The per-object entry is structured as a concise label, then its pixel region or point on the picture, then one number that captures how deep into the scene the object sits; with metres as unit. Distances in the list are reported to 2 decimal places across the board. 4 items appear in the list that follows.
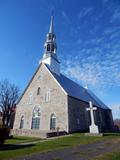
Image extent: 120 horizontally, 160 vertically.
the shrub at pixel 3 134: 9.51
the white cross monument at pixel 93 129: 16.29
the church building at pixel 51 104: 18.70
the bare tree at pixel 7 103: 30.10
